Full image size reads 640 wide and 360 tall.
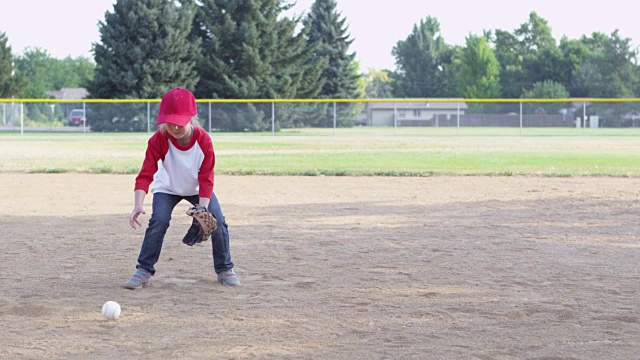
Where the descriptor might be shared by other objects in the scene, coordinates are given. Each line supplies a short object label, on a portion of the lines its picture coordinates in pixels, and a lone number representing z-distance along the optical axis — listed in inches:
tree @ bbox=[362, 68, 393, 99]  5580.7
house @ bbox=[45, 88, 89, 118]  4003.4
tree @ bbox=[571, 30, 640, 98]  3260.3
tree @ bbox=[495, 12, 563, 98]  3846.0
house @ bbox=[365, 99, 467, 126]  1454.2
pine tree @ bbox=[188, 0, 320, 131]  1902.1
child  217.5
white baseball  184.5
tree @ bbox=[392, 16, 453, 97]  4475.9
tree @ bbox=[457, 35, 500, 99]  3528.5
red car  1332.8
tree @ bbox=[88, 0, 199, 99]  1786.4
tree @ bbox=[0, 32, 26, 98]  2388.0
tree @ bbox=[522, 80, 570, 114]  3390.7
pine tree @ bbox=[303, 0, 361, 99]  2564.0
